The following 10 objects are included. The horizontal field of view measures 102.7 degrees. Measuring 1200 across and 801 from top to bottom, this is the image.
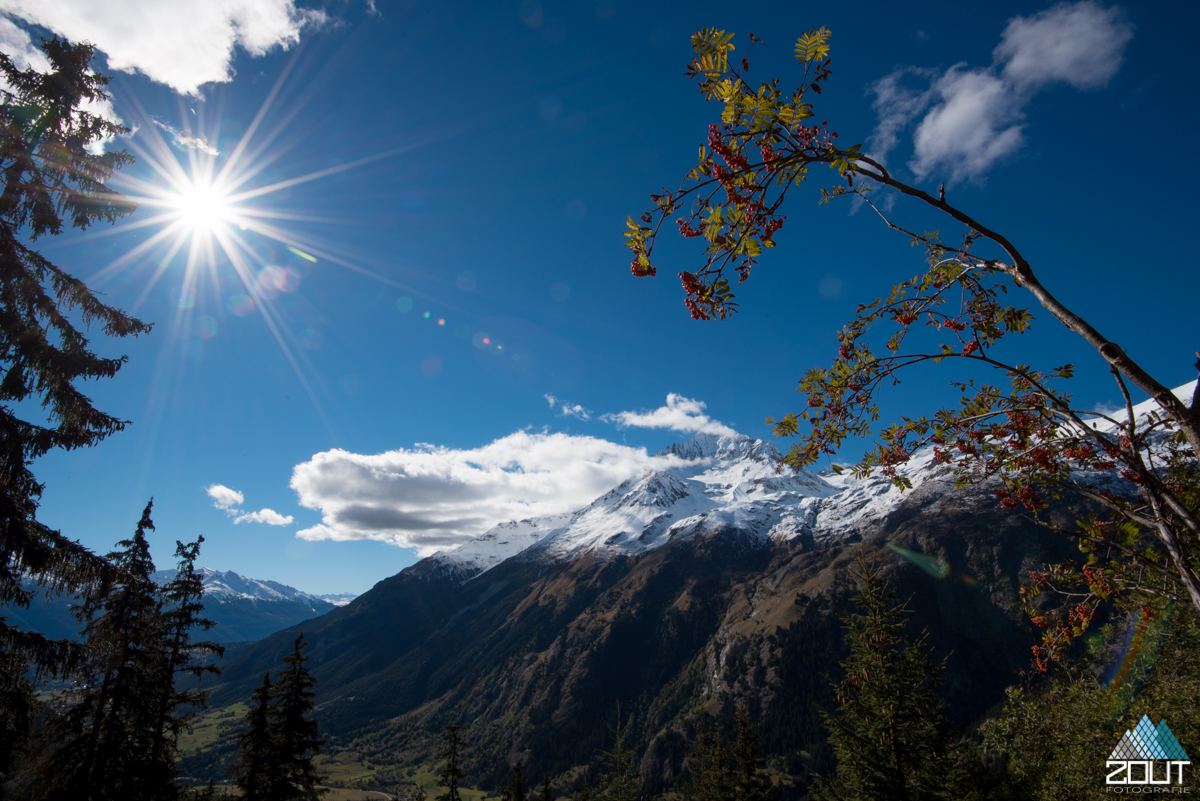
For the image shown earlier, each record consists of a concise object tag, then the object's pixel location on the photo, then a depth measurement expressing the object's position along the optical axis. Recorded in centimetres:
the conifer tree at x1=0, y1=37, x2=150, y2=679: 1038
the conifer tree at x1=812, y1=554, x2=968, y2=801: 1569
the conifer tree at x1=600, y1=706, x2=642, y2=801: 3058
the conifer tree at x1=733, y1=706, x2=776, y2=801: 3162
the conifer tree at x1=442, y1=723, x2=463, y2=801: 3159
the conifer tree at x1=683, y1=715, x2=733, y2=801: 3281
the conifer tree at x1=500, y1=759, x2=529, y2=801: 3371
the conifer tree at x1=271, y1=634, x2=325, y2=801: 2272
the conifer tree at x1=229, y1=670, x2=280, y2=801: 2181
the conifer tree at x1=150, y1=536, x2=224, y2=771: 2084
